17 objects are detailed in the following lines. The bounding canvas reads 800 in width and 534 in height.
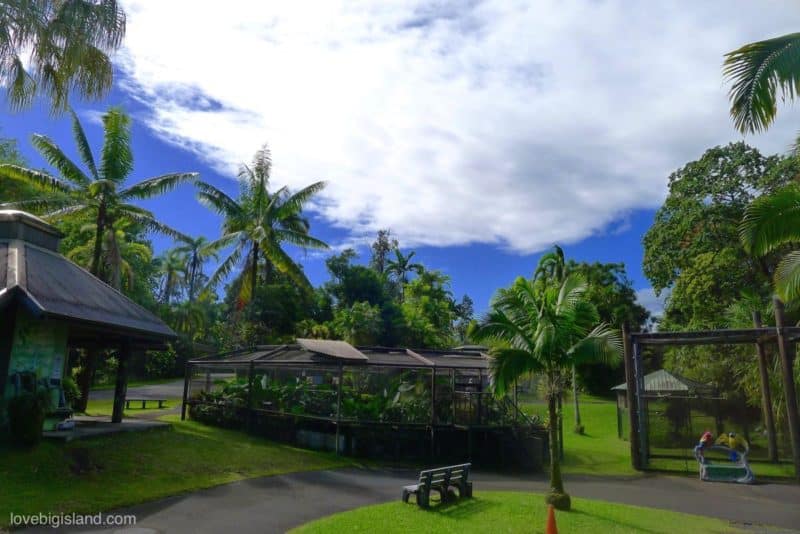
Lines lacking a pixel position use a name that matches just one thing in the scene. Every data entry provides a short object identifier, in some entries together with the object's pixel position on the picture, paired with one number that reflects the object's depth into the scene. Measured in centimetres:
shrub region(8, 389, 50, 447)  1179
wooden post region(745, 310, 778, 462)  1636
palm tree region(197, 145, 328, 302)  2625
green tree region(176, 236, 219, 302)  5956
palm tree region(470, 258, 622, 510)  1106
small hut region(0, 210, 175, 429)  1277
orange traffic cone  779
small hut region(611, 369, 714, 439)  2032
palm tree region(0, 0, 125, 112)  1143
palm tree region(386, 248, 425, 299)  5547
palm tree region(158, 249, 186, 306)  5911
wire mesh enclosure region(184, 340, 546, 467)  1667
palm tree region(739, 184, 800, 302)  940
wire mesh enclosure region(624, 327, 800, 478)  1616
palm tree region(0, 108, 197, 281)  2017
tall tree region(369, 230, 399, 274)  5928
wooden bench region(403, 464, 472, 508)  1056
